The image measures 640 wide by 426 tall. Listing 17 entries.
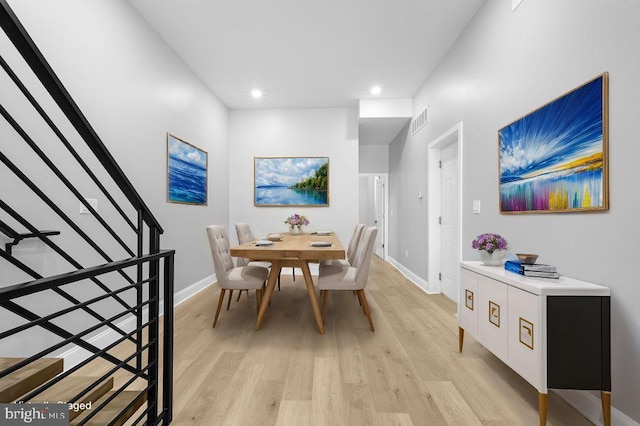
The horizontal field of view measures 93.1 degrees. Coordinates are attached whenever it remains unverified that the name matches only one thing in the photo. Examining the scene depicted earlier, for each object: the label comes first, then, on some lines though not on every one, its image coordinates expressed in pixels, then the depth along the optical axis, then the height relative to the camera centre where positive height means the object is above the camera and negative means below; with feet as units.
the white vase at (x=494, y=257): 6.68 -0.96
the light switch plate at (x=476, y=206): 8.78 +0.21
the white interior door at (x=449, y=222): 11.23 -0.33
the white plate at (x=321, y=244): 8.99 -0.94
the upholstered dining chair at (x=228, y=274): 8.63 -1.84
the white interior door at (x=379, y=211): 22.86 +0.16
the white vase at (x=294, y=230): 14.40 -0.83
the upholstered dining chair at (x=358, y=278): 8.48 -1.87
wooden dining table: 7.95 -1.12
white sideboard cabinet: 4.61 -1.91
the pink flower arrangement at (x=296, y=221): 14.31 -0.40
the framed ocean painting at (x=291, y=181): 16.34 +1.70
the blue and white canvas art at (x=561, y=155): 4.89 +1.12
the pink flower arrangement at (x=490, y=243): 6.64 -0.65
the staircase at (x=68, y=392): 3.65 -2.43
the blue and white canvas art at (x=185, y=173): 10.68 +1.52
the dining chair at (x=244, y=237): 11.86 -1.11
